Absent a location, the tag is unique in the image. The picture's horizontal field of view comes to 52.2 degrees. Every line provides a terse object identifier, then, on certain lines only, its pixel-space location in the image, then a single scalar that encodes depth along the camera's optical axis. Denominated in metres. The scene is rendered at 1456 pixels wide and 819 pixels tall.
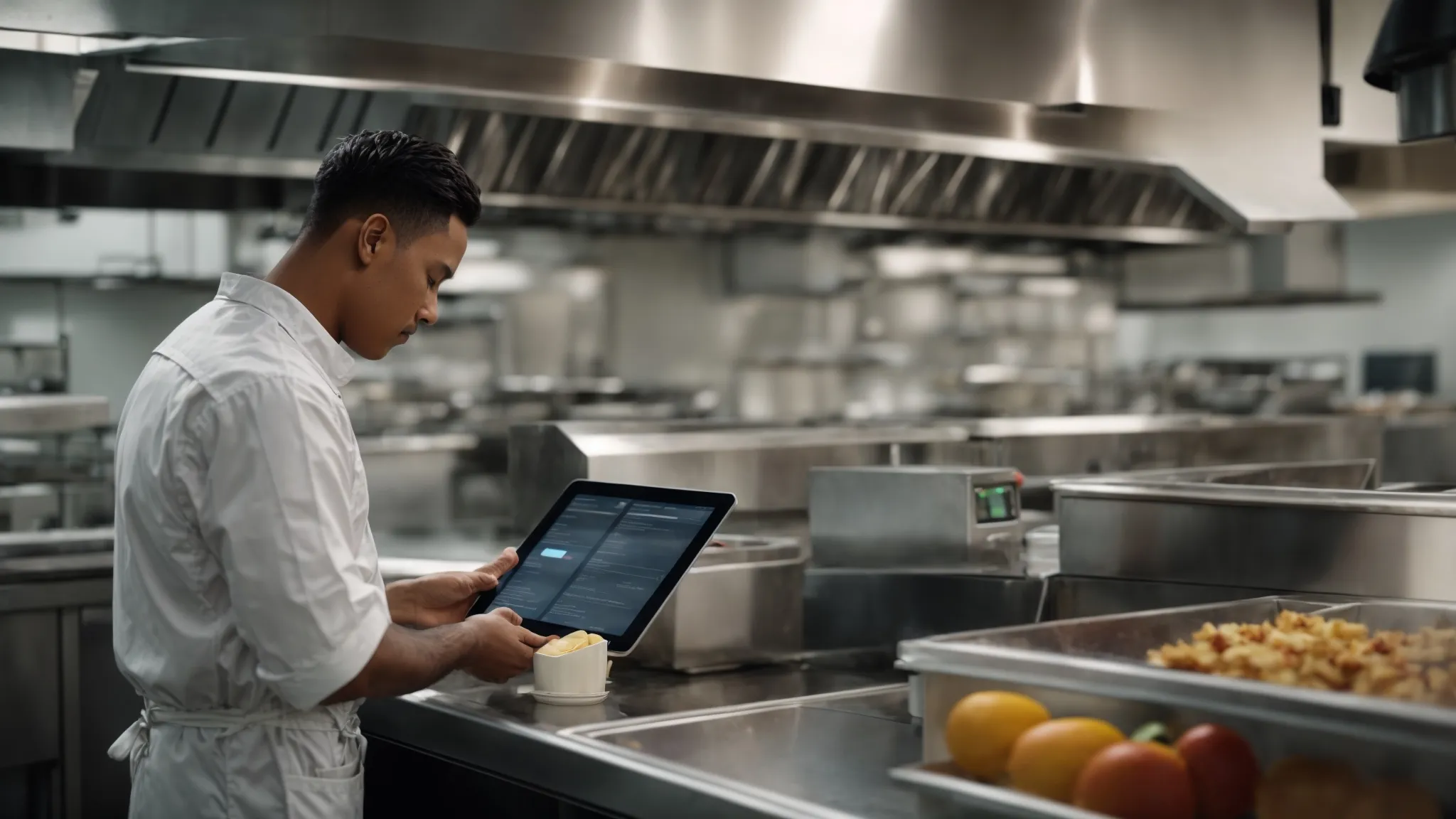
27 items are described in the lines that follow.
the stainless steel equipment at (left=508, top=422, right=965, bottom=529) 3.36
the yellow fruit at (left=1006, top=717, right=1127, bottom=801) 1.47
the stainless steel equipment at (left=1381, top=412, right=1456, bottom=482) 6.16
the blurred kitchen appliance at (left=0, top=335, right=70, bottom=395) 6.96
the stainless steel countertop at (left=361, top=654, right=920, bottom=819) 1.81
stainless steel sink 1.77
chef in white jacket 1.72
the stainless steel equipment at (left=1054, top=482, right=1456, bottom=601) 2.44
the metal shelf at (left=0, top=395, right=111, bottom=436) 5.12
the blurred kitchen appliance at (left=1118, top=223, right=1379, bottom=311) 9.11
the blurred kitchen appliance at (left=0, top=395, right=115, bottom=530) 5.20
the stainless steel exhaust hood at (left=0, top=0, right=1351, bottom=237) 2.94
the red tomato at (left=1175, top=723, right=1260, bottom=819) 1.44
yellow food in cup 2.26
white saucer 2.29
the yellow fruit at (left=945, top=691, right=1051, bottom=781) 1.55
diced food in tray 1.50
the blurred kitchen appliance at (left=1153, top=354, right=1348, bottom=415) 9.30
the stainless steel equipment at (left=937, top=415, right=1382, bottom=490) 4.90
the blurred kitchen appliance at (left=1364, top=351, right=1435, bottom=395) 11.46
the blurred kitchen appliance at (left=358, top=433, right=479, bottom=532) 6.39
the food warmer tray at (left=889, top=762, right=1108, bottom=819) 1.43
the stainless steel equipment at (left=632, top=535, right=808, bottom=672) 2.64
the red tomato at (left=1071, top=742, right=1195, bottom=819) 1.42
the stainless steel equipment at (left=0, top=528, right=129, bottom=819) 3.22
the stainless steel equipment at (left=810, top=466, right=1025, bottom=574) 3.18
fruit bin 1.33
